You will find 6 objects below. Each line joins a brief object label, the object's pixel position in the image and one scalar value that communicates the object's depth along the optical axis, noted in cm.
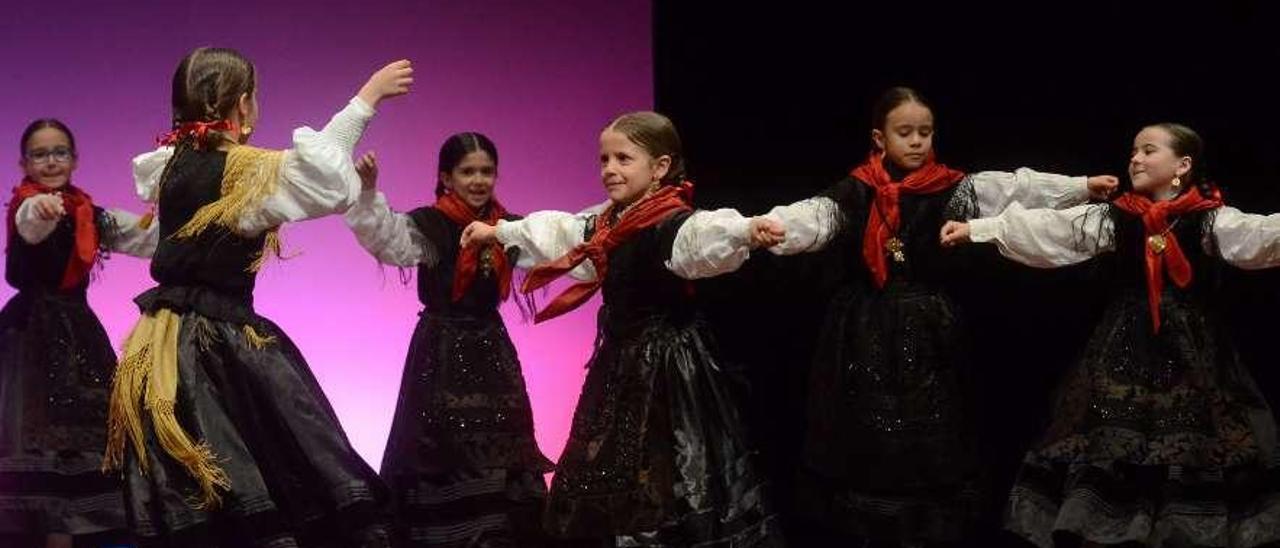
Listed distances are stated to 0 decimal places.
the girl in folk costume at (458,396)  907
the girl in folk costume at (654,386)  734
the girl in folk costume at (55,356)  922
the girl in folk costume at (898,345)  855
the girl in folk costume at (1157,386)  802
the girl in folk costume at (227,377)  695
